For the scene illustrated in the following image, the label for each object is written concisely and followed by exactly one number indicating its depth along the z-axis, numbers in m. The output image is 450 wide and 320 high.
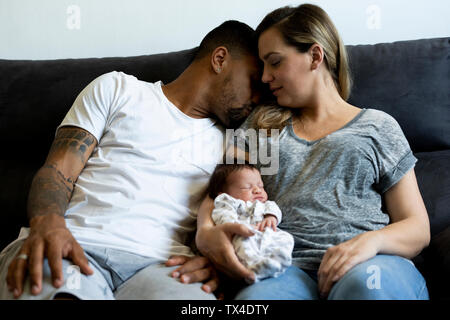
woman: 1.15
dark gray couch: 1.61
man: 1.14
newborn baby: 1.16
